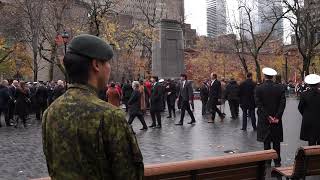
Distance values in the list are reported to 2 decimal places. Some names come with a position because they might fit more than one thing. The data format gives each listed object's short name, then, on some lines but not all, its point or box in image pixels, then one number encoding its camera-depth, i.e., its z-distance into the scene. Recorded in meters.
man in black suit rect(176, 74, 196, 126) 13.33
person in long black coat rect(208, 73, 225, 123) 13.69
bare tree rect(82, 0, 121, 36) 24.56
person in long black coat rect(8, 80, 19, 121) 15.40
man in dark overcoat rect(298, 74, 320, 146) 6.60
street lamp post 19.96
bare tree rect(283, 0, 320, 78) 29.98
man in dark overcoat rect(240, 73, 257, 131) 12.40
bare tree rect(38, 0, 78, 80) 26.86
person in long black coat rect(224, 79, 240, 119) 15.04
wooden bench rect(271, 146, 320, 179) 4.83
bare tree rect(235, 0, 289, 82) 32.41
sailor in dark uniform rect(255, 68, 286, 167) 6.93
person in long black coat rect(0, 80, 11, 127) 14.77
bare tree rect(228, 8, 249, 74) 38.88
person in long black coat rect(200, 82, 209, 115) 17.57
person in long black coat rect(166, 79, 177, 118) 16.75
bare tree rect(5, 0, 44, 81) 28.46
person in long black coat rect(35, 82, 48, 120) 16.86
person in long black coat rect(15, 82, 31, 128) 14.55
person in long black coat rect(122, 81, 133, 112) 18.21
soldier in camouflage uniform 1.86
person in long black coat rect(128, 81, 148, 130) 12.20
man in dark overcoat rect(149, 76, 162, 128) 12.93
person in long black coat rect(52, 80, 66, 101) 15.24
